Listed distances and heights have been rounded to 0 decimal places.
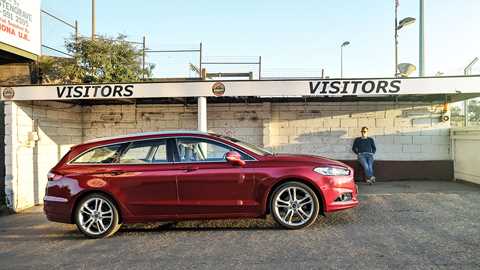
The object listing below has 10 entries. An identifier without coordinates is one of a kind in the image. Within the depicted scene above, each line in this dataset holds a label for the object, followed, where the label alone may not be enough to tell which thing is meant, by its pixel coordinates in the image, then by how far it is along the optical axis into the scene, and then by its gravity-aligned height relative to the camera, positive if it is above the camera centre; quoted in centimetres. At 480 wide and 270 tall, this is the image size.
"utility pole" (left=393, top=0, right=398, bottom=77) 1655 +414
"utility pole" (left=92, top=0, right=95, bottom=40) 1862 +552
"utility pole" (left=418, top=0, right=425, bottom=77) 1184 +251
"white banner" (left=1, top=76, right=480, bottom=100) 856 +98
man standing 1052 -46
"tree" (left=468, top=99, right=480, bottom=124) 1125 +67
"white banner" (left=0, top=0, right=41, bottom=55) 923 +265
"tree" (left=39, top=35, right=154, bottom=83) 1091 +212
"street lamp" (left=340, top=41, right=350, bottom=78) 2905 +646
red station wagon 618 -79
